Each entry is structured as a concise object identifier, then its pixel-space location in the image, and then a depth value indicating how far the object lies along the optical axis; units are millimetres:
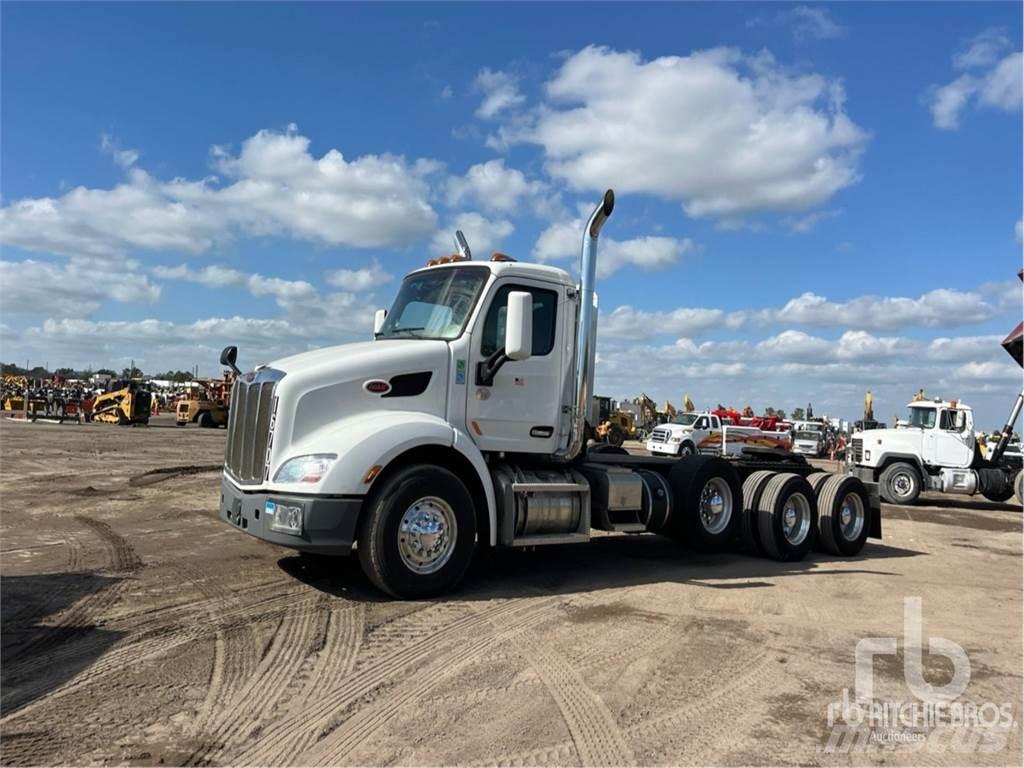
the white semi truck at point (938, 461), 20031
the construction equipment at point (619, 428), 39750
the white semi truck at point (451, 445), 6168
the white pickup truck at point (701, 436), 32528
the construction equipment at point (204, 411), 39438
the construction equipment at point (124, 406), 36438
